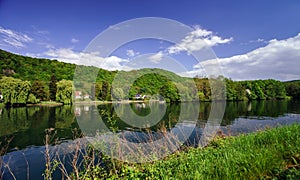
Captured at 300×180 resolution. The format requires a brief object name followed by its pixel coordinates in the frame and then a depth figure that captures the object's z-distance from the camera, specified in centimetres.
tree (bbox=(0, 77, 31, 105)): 3053
